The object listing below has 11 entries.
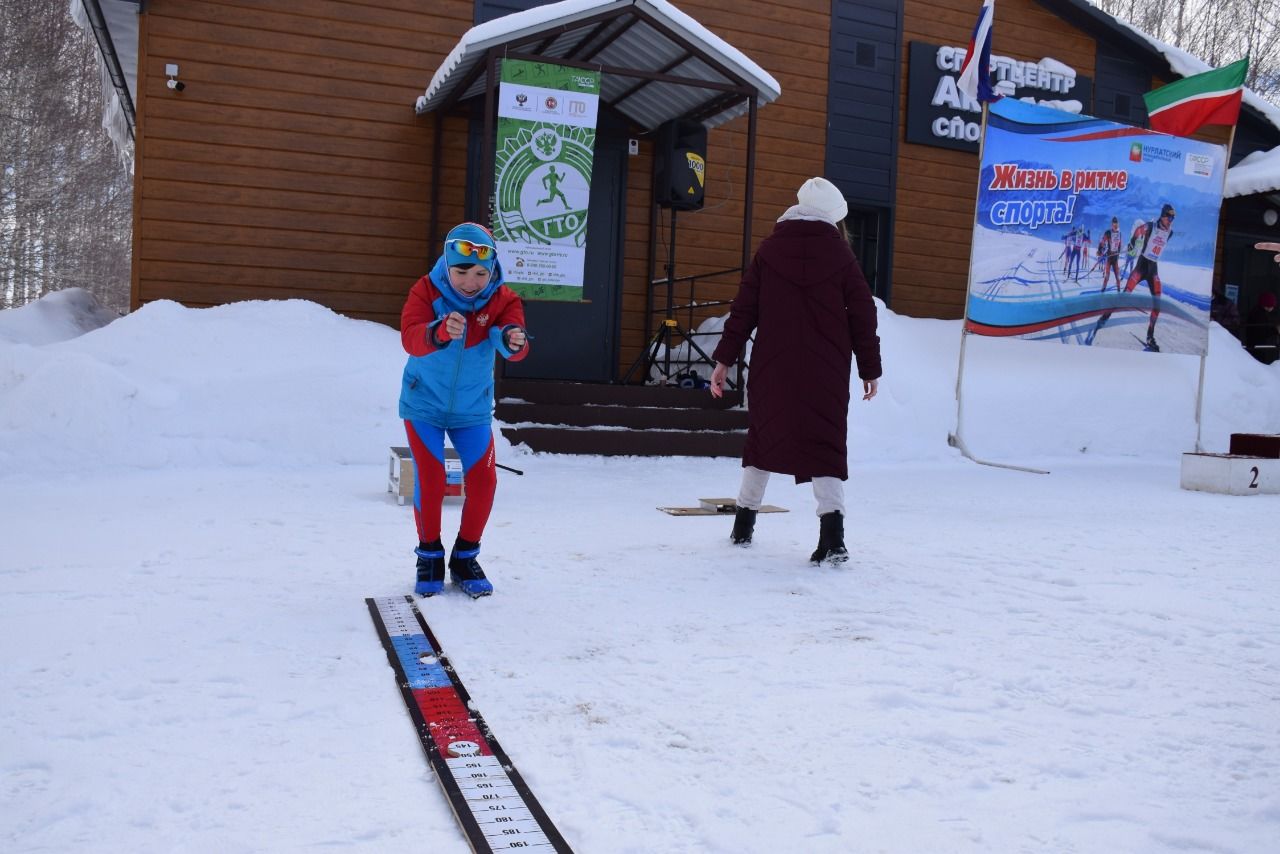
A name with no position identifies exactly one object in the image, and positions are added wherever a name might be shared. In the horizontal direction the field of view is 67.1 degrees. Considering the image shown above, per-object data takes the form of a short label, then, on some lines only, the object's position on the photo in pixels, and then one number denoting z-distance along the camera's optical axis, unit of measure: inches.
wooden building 350.9
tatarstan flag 374.9
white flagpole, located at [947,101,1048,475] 344.2
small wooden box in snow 208.4
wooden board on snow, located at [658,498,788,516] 216.7
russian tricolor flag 322.3
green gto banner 307.1
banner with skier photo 356.5
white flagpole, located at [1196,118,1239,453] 376.2
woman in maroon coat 166.1
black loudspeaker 374.3
